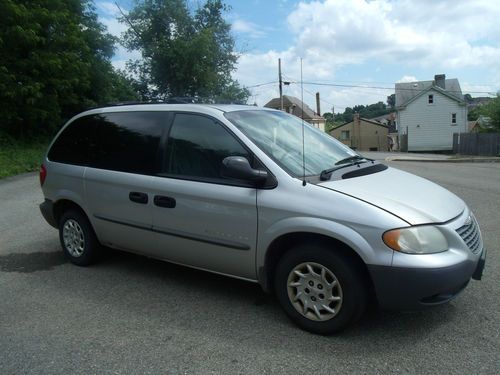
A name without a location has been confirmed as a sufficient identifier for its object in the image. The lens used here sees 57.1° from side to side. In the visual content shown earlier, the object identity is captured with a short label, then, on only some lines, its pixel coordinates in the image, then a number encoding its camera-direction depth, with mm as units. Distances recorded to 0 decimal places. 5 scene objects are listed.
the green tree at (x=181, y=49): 34750
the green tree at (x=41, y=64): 17672
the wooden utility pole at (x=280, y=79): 34406
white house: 48469
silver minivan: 3121
